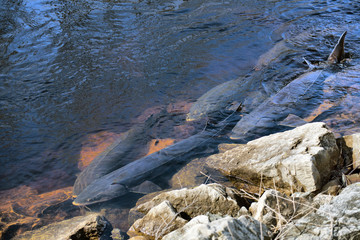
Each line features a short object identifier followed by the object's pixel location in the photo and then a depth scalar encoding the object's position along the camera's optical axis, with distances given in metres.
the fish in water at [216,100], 5.65
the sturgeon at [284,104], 5.07
